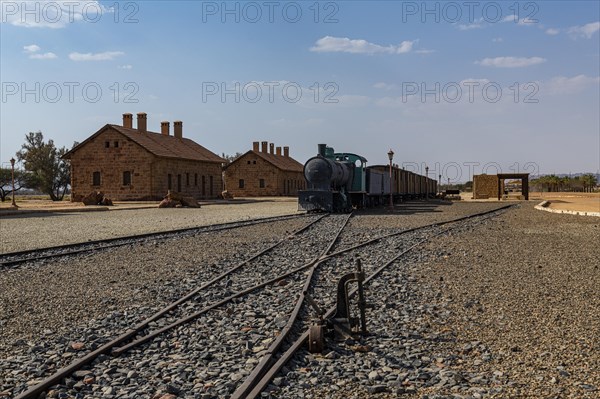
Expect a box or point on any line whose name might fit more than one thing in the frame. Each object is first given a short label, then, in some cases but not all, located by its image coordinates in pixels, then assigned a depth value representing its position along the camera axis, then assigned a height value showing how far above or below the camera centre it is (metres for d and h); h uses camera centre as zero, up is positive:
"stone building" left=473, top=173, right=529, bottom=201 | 55.18 +0.34
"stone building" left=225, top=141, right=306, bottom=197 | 62.03 +1.78
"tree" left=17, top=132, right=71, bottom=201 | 61.16 +2.96
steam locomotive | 25.36 +0.39
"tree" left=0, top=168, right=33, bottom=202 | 62.66 +1.95
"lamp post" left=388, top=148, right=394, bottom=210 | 32.34 +1.96
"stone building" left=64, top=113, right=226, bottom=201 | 41.91 +2.16
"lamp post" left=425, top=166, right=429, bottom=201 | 57.67 +0.54
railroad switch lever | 5.64 -1.22
